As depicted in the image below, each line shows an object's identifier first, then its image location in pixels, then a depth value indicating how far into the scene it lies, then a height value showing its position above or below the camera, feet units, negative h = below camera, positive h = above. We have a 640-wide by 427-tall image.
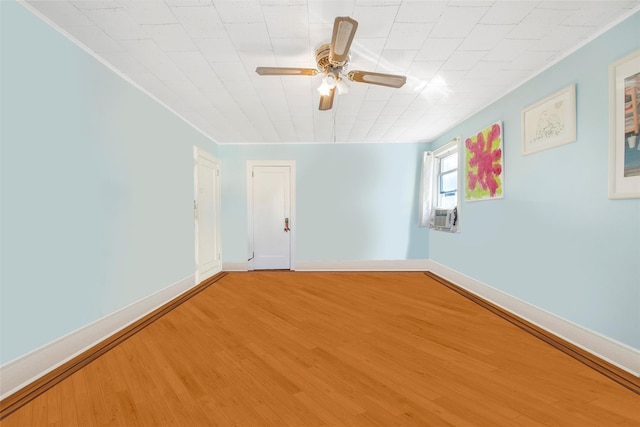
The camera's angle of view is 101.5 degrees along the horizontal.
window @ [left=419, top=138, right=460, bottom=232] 15.03 +1.26
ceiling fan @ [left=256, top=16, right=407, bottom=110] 6.31 +3.54
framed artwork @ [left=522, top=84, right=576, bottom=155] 7.59 +2.73
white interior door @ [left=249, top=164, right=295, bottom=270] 17.47 -0.60
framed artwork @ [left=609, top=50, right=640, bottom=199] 6.00 +1.90
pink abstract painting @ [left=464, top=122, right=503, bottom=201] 10.71 +1.90
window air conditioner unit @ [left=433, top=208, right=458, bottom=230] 14.20 -0.65
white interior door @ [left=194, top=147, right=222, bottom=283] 14.01 -0.43
